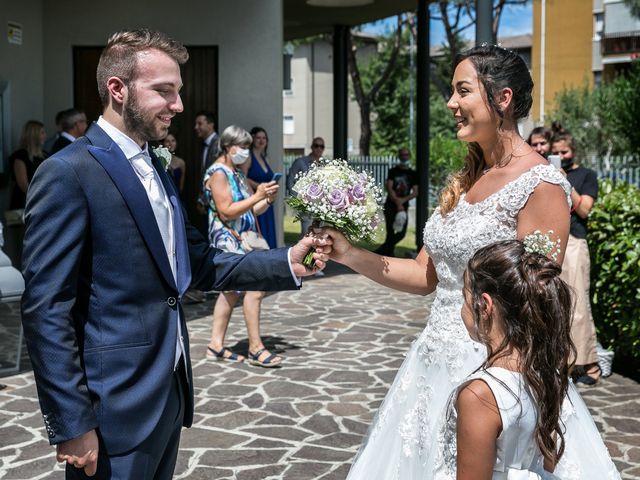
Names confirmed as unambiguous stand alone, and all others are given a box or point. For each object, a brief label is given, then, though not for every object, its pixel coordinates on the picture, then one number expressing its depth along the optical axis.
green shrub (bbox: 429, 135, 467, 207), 26.83
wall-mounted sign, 12.35
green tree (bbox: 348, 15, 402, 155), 39.81
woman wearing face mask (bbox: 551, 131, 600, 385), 7.51
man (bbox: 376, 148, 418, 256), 17.16
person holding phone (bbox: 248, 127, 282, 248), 11.16
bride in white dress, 3.57
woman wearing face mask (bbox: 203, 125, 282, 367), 7.98
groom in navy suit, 2.66
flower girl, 2.52
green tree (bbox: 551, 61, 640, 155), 31.57
